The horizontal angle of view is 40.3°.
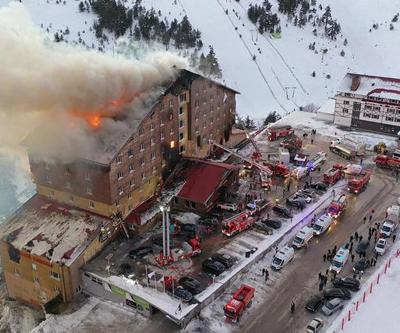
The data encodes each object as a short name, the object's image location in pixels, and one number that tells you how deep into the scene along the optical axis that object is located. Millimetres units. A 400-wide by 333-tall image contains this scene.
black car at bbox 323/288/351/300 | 42700
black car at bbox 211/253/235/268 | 46219
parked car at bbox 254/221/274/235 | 51062
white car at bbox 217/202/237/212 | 54594
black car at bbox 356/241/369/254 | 48531
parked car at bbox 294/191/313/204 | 56500
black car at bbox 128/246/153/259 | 47656
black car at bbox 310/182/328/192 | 59281
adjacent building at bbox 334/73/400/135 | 74688
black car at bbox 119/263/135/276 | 45469
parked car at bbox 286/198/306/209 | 55469
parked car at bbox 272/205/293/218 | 53844
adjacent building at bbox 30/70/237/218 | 49156
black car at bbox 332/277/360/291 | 43844
